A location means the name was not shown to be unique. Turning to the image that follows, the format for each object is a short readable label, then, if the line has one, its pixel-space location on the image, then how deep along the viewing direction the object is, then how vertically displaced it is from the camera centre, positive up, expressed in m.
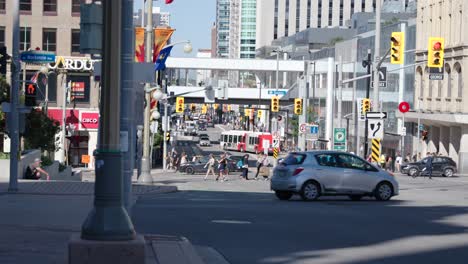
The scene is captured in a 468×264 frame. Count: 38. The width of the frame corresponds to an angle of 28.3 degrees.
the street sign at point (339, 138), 52.78 -1.35
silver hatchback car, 28.58 -1.91
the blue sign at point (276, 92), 81.10 +1.90
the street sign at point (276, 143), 69.15 -2.26
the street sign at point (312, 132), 64.12 -1.27
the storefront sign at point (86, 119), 68.38 -0.70
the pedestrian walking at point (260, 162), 54.97 -2.92
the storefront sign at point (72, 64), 63.69 +3.16
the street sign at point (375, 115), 42.03 +0.00
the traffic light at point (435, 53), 38.52 +2.64
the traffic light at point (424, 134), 74.24 -1.50
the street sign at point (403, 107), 70.31 +0.65
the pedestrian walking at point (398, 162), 68.25 -3.52
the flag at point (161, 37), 31.77 +2.54
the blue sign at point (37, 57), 28.31 +1.57
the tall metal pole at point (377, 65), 46.40 +2.52
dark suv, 61.59 -3.37
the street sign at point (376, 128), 41.84 -0.59
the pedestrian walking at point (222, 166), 52.55 -3.08
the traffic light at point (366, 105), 54.66 +0.58
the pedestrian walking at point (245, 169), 54.56 -3.33
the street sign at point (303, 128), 64.07 -1.00
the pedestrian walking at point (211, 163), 54.94 -3.09
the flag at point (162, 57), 36.44 +2.17
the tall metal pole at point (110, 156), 10.59 -0.53
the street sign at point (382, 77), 53.53 +2.25
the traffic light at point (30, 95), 30.20 +0.43
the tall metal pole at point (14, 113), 28.66 -0.16
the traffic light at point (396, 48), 39.47 +2.88
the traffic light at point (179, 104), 72.19 +0.56
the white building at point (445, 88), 68.12 +2.18
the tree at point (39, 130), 45.41 -1.07
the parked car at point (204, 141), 128.07 -4.11
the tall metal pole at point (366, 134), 52.74 -1.29
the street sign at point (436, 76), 57.55 +2.50
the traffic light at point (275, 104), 69.25 +0.67
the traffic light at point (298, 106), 68.94 +0.56
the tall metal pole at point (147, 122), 38.62 -0.52
